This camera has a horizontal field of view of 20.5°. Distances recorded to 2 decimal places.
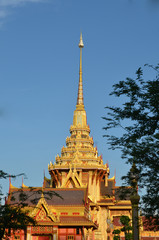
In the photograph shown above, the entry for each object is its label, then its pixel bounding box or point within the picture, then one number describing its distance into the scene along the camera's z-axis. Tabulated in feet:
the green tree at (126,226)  182.21
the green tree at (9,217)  69.41
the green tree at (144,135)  63.62
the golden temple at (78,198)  140.15
